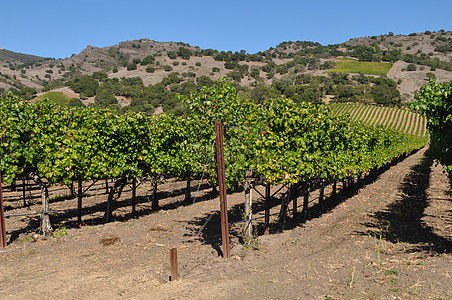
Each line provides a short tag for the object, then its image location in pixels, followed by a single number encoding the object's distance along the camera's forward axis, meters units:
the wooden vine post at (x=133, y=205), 18.05
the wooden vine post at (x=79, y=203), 15.26
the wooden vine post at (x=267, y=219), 13.73
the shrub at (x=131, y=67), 193.12
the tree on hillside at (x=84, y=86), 135.00
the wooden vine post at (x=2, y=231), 12.61
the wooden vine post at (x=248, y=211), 12.20
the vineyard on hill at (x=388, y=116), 93.53
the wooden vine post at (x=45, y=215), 14.19
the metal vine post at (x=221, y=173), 10.52
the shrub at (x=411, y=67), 195.38
